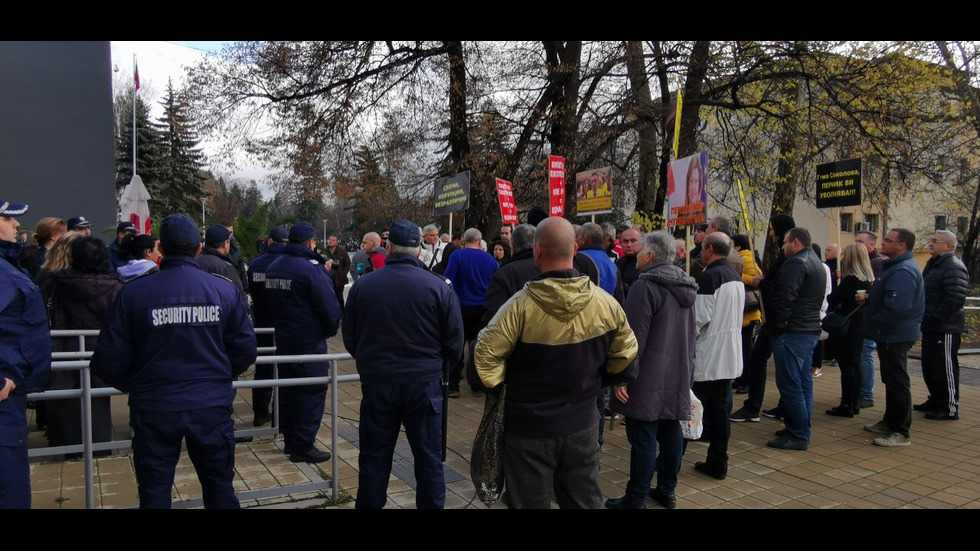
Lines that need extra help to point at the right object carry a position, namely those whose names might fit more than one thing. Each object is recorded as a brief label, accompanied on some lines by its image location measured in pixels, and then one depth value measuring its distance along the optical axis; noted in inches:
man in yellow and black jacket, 116.0
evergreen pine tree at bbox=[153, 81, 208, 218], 1384.1
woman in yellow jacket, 287.7
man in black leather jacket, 226.7
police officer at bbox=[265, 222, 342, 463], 206.1
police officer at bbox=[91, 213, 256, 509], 122.0
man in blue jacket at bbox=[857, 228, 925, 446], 234.7
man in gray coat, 164.2
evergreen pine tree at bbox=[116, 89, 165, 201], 1306.6
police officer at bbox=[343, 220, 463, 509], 145.5
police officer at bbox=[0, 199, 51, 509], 121.0
